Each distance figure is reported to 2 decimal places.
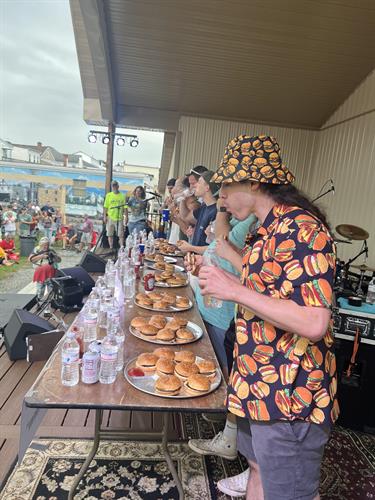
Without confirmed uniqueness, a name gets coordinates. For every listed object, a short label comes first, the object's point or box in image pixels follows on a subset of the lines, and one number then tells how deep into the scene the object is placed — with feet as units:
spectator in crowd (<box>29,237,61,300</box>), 17.19
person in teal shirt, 6.77
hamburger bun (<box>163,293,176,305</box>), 7.75
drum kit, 10.64
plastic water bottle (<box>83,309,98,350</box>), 5.53
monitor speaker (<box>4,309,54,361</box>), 10.96
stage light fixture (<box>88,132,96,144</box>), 31.42
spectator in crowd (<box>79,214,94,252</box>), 30.25
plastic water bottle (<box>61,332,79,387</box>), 4.42
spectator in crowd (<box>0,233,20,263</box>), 26.03
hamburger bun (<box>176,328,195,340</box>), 6.02
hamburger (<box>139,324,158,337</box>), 6.05
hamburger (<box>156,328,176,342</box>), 5.94
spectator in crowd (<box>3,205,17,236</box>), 27.63
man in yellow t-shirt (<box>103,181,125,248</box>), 28.50
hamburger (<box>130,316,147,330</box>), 6.24
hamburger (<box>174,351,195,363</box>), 5.18
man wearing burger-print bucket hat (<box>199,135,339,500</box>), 3.39
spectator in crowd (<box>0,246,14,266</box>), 25.36
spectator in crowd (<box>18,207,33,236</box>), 28.14
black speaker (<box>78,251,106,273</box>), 19.00
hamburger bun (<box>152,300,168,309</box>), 7.41
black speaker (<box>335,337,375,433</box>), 9.23
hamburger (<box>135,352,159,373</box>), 4.94
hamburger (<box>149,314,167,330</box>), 6.34
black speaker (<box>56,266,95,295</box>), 15.69
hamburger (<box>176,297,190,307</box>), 7.80
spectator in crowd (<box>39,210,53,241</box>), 28.12
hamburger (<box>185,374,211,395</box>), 4.54
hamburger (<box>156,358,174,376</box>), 4.82
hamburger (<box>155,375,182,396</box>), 4.45
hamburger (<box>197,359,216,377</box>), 4.95
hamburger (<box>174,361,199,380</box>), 4.82
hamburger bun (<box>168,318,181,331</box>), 6.25
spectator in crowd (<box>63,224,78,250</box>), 29.66
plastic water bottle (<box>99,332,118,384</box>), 4.46
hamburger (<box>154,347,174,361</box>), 5.20
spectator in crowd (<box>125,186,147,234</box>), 25.86
